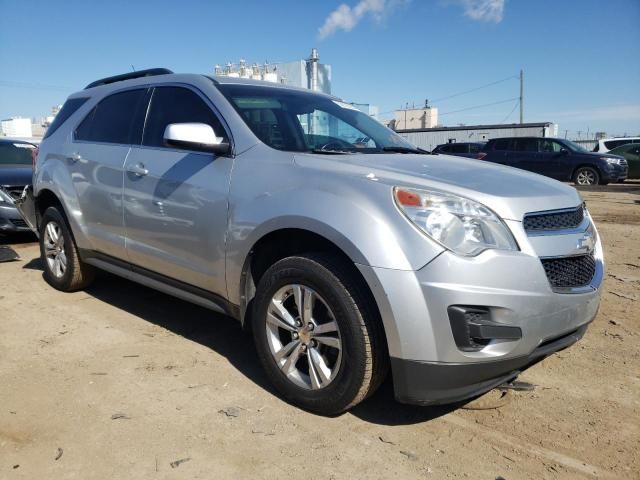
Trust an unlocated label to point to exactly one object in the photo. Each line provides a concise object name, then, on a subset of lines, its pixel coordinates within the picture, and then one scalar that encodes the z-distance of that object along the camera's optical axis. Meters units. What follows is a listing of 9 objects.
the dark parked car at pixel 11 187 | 7.12
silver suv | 2.36
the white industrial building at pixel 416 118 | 59.47
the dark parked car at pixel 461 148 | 20.19
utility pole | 50.94
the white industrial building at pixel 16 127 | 43.75
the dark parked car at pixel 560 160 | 16.58
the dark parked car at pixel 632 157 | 18.34
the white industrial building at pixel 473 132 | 30.86
